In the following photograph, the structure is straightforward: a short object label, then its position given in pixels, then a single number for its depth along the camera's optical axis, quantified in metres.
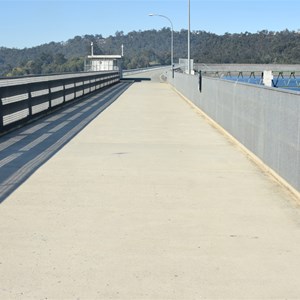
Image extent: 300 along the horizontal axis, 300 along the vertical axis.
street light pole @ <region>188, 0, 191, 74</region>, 33.69
